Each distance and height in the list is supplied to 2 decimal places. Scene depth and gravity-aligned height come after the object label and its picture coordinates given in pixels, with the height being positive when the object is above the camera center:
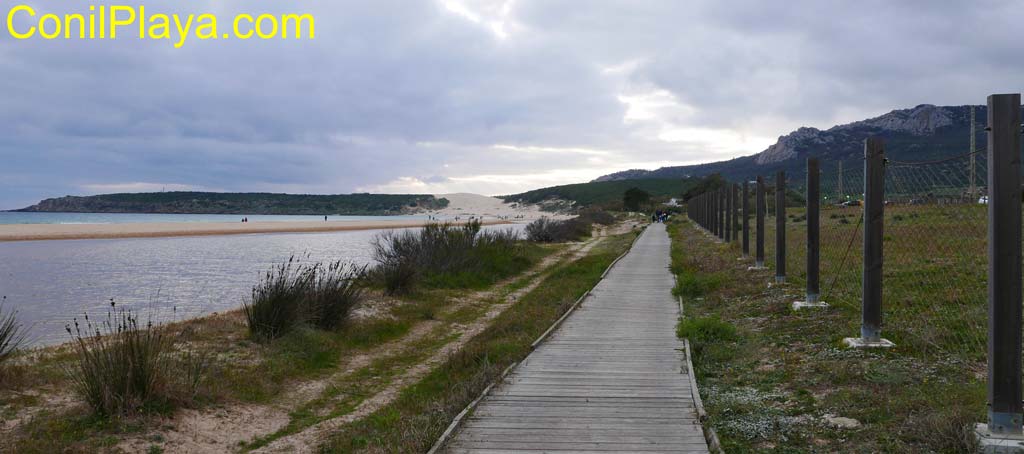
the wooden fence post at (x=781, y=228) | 11.62 -0.35
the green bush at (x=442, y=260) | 15.76 -1.29
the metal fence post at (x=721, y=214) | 25.10 -0.24
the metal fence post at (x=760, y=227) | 14.20 -0.41
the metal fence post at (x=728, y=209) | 22.97 -0.03
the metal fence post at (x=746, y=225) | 16.81 -0.42
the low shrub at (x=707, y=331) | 8.40 -1.52
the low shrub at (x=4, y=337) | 7.26 -1.31
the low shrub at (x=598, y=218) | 59.98 -0.65
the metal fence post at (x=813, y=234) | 9.22 -0.37
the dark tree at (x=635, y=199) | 93.25 +1.45
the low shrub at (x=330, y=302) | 10.80 -1.41
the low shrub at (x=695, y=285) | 12.90 -1.47
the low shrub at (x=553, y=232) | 38.66 -1.23
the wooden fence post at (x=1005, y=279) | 4.14 -0.46
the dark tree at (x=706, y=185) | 76.61 +2.75
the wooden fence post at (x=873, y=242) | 6.77 -0.36
